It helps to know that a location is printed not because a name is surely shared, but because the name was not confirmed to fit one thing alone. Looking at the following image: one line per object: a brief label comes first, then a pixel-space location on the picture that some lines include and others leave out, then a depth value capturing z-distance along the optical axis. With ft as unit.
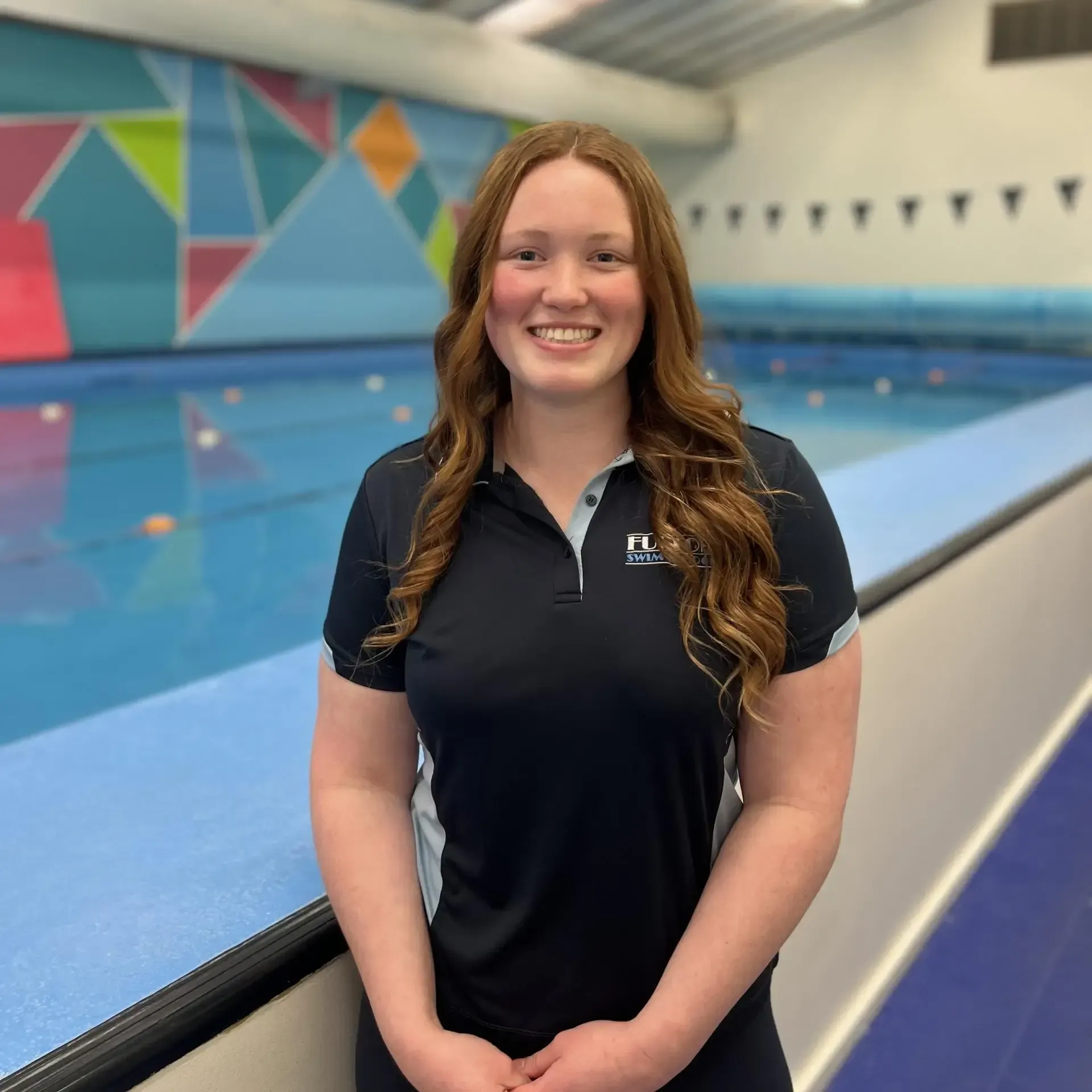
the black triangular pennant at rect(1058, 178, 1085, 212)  25.22
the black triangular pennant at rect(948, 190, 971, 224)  26.81
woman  2.30
